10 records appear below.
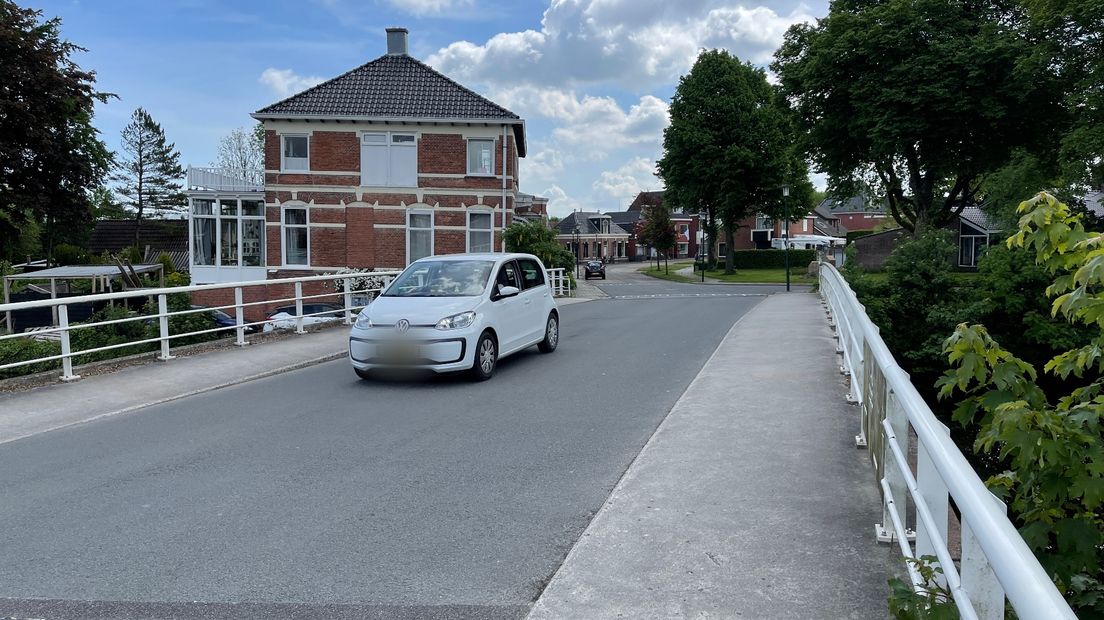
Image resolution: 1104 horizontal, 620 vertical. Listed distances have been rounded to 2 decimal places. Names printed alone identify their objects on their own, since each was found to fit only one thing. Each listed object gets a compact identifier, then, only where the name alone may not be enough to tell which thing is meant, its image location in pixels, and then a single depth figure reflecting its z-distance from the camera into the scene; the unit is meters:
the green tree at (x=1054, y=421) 3.55
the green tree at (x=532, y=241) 30.61
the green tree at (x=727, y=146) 57.59
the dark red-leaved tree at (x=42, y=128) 34.12
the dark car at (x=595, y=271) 67.50
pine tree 86.19
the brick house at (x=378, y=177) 34.38
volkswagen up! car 10.36
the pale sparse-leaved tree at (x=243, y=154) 68.88
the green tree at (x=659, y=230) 68.75
